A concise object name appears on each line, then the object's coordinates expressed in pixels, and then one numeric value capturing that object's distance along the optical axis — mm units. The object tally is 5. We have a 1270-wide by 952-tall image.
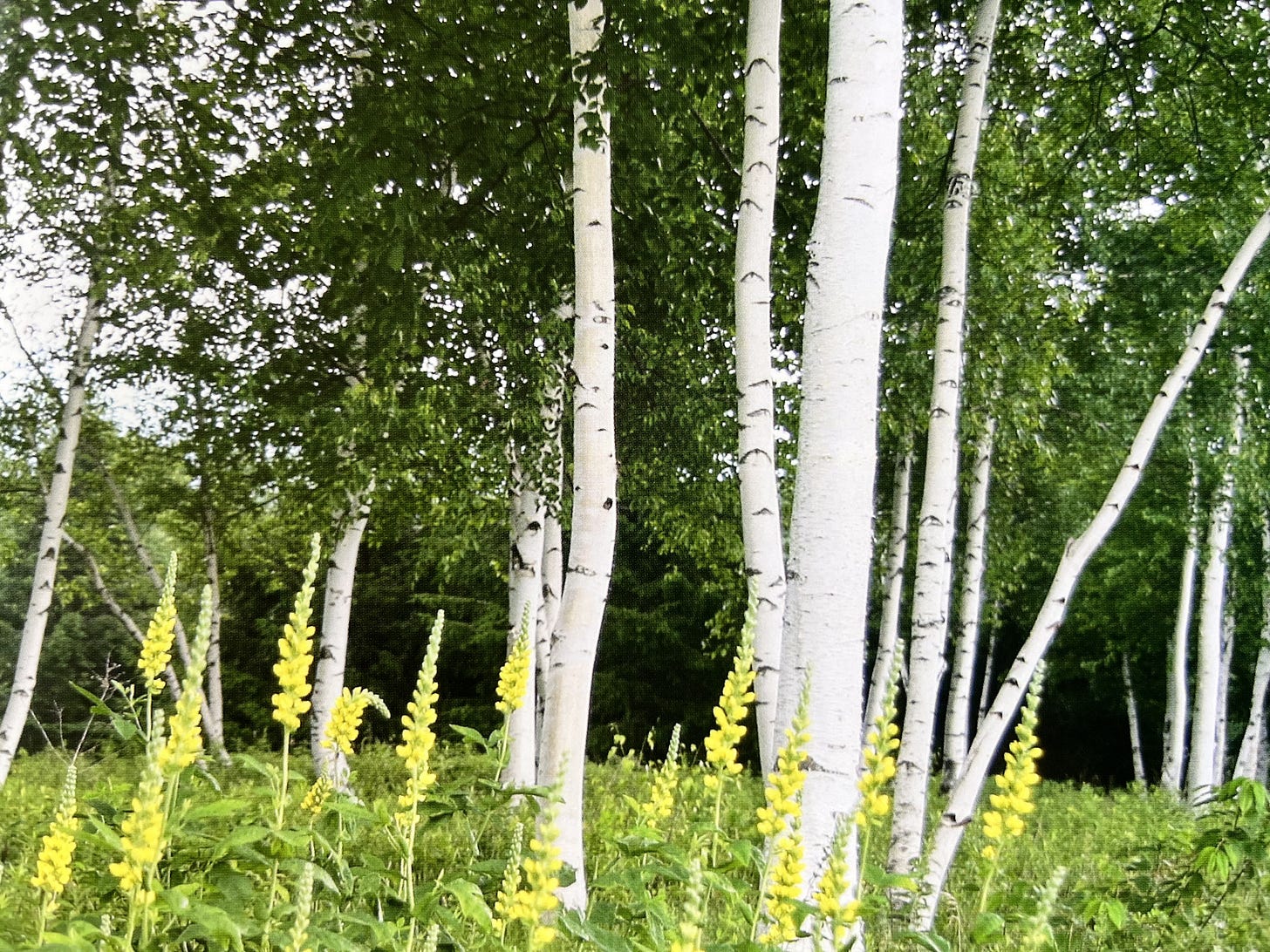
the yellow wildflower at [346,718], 2287
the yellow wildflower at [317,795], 2670
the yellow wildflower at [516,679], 2309
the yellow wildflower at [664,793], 3254
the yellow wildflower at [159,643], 2055
